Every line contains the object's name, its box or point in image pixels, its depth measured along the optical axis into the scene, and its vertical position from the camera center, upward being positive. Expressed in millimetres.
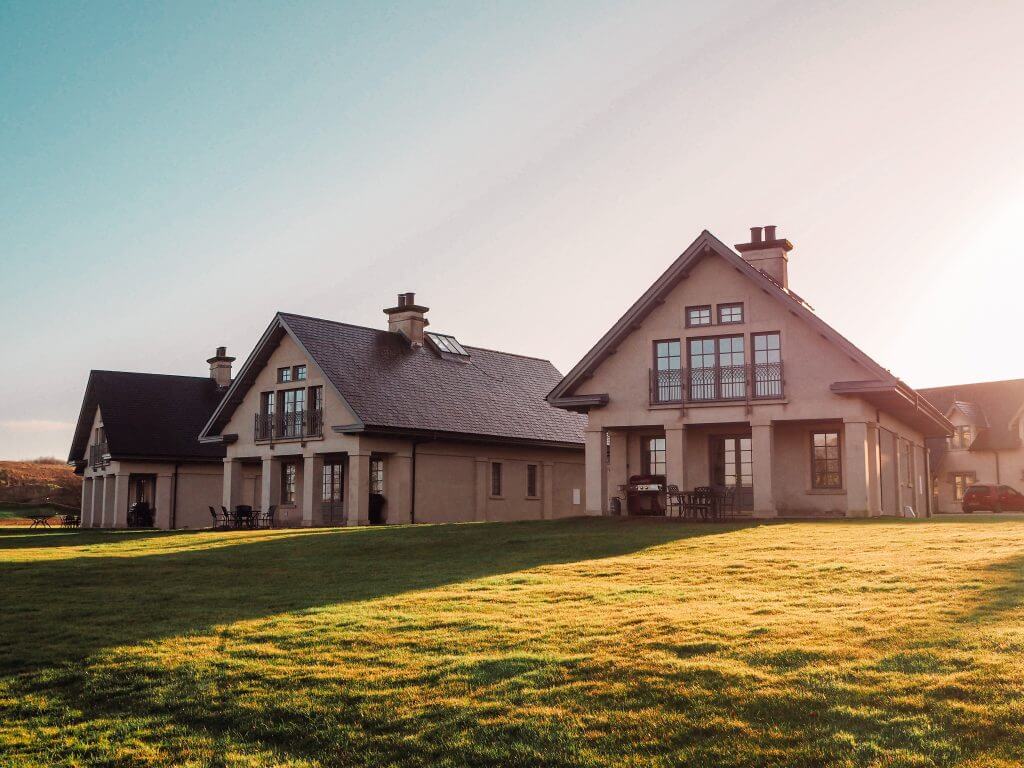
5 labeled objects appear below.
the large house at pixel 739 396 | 27531 +2540
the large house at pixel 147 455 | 44438 +1441
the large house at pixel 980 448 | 54625 +2153
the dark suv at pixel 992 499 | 49219 -540
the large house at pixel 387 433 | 34938 +1962
